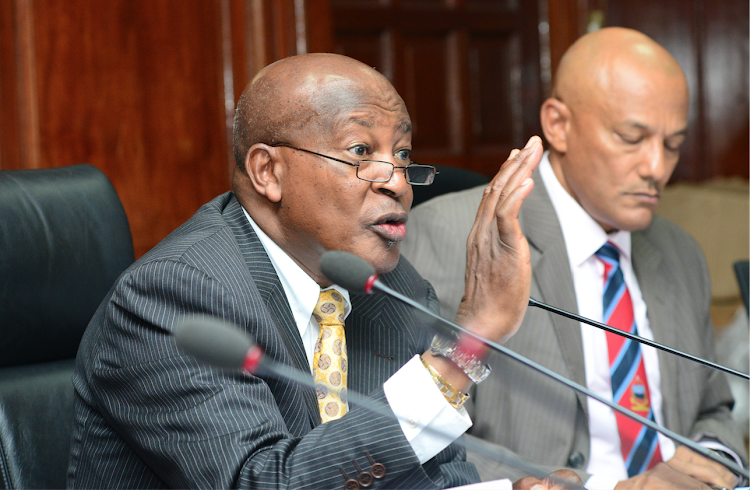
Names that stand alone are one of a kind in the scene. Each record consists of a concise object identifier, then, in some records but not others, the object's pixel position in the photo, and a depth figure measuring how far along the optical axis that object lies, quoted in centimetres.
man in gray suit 338
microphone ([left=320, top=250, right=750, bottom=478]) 287
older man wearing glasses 296
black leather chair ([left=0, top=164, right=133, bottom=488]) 313
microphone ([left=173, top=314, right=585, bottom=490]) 280
